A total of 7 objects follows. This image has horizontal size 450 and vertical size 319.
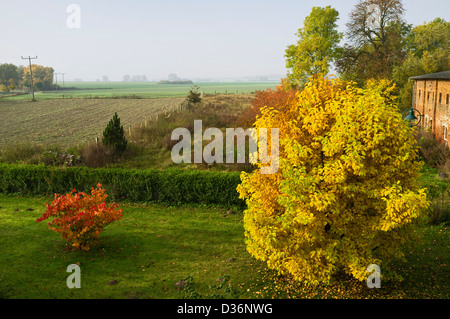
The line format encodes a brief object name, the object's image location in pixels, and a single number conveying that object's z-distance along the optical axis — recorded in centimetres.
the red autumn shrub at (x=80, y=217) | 1052
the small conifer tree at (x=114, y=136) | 2223
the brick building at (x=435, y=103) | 2127
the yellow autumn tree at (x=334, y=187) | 725
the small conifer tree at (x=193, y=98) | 4025
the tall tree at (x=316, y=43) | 4012
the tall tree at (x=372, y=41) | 3866
